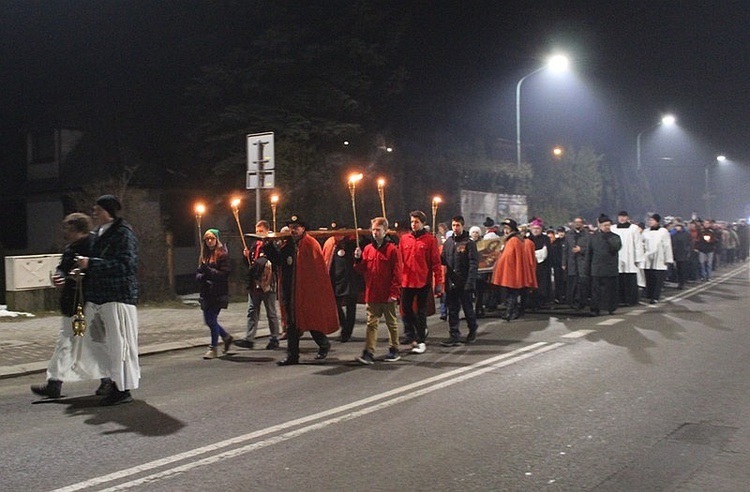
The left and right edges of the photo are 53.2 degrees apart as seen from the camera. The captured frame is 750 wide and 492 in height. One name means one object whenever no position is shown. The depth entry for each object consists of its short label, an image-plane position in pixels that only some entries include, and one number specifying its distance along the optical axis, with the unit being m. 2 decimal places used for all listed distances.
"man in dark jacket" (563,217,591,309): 14.90
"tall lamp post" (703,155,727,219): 49.36
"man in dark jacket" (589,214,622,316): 14.16
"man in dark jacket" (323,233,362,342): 11.59
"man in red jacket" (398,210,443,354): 10.28
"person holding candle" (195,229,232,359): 10.02
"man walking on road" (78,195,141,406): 7.20
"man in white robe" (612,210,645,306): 15.92
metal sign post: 12.78
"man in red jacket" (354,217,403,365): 9.45
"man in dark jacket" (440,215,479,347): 11.10
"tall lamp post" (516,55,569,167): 24.78
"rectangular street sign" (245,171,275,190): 12.80
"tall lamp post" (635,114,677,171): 45.03
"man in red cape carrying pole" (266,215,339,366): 9.34
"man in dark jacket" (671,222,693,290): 20.61
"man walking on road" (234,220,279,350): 10.91
